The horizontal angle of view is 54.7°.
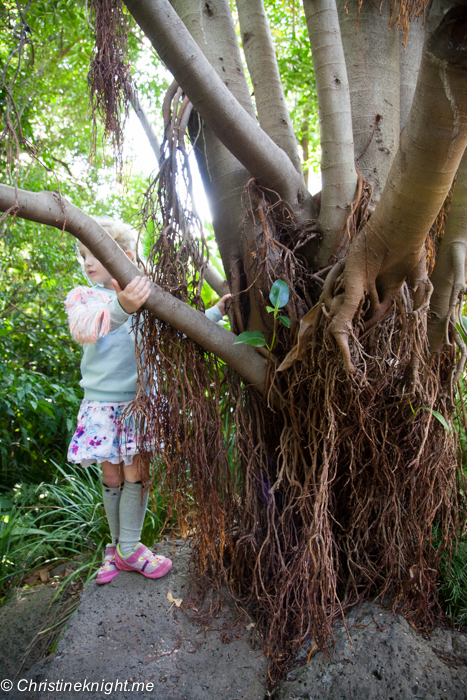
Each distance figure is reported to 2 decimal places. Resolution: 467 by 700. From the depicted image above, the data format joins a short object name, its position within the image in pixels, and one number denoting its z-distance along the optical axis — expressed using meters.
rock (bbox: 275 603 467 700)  1.77
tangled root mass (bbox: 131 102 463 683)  1.91
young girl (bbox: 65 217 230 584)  2.29
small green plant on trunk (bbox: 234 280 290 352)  1.90
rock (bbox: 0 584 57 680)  2.30
